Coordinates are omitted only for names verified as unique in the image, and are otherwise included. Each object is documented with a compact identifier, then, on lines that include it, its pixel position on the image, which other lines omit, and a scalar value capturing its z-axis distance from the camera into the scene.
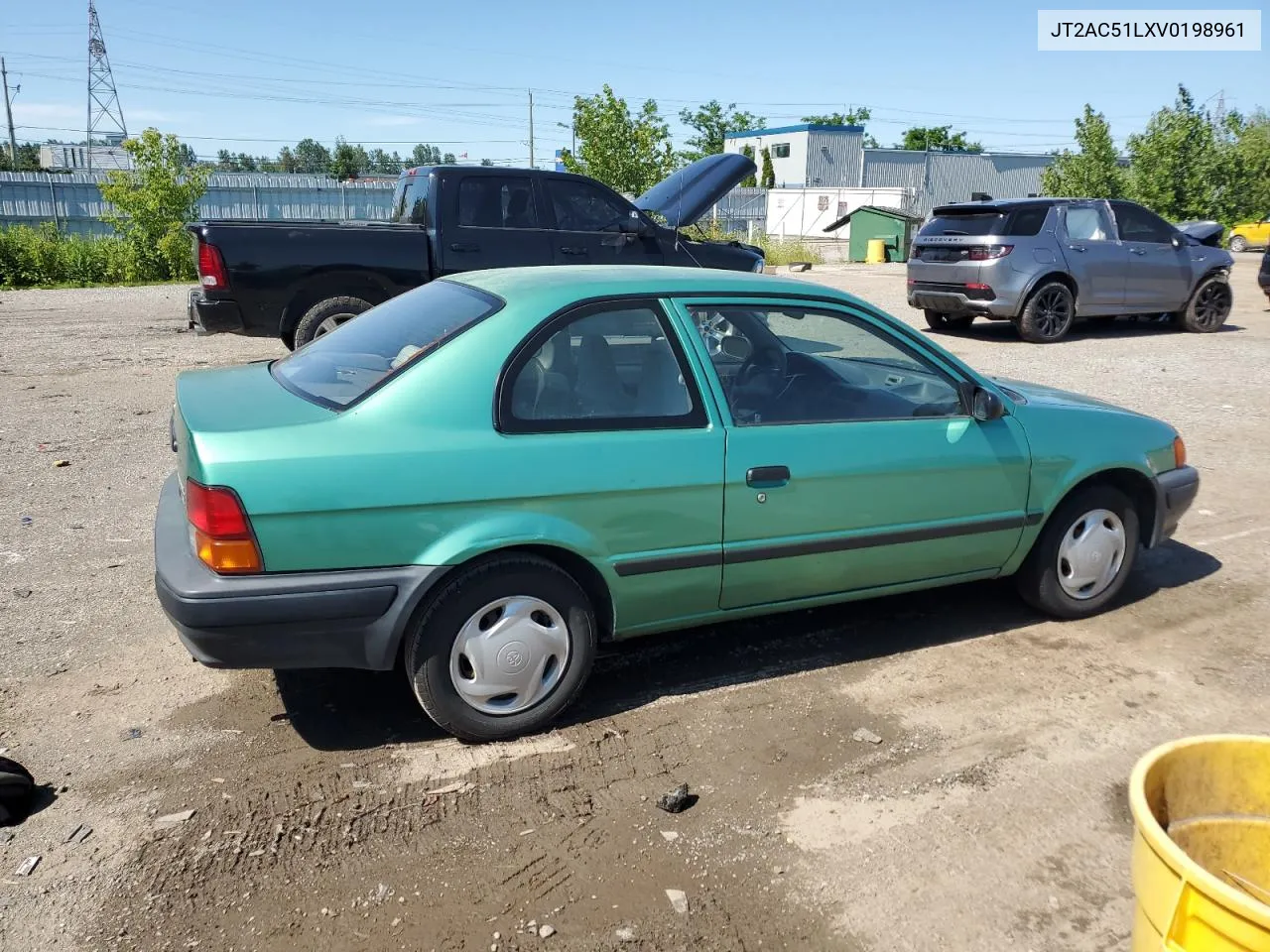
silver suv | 12.54
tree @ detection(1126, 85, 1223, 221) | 29.78
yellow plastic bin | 1.90
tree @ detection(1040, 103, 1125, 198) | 31.81
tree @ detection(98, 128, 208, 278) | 21.58
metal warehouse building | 52.94
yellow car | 32.97
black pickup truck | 9.03
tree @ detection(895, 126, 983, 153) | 77.19
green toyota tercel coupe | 3.22
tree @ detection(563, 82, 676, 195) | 25.38
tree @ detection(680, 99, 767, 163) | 71.12
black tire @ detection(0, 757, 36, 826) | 3.10
